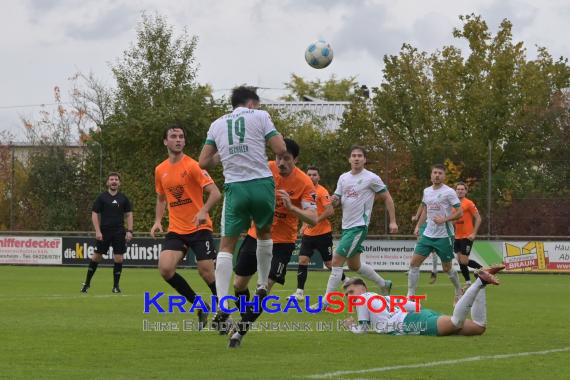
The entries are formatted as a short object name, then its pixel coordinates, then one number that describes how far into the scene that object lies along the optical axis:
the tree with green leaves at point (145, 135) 39.28
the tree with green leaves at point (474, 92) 50.56
